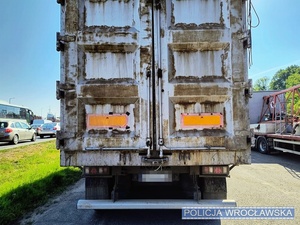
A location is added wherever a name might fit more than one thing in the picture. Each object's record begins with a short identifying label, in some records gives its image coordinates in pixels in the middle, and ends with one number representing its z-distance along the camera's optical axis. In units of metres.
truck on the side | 8.92
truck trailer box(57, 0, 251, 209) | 3.00
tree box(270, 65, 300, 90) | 64.38
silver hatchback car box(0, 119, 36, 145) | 14.99
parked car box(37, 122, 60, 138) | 22.53
